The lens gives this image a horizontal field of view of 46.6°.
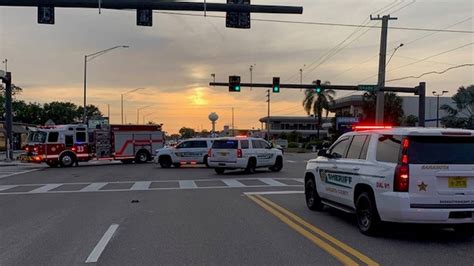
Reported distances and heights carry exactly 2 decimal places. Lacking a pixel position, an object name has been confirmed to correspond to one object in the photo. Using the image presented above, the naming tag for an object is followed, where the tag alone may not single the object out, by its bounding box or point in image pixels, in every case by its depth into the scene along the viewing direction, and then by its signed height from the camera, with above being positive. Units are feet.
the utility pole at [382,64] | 140.67 +15.00
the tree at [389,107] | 249.96 +7.24
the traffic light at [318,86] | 128.47 +8.37
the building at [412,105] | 284.82 +9.93
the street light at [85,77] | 165.48 +12.64
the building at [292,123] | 486.10 -1.50
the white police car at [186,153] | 106.63 -6.46
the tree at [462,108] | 170.39 +5.25
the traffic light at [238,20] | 55.88 +10.27
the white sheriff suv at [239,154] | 84.12 -5.08
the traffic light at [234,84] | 125.89 +8.43
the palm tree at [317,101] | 296.10 +11.30
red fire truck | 114.01 -5.32
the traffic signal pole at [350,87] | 122.62 +7.90
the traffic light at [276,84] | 125.18 +8.49
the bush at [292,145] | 307.87 -13.17
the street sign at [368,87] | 126.62 +8.16
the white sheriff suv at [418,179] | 27.73 -2.87
